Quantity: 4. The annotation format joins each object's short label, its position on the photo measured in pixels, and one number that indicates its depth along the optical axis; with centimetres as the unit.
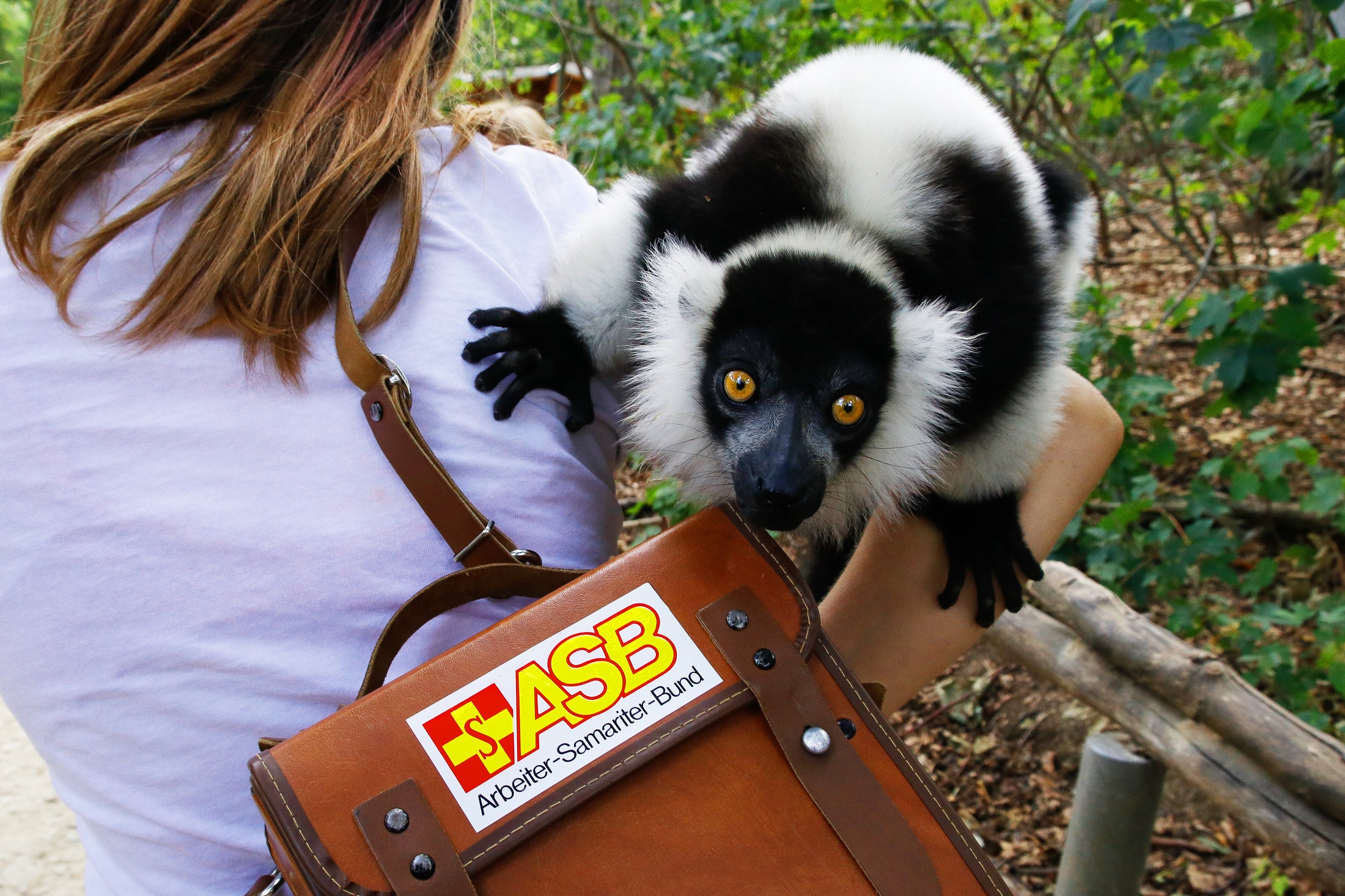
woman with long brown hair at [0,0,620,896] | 57
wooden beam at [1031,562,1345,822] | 82
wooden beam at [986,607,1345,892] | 82
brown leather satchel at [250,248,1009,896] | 51
